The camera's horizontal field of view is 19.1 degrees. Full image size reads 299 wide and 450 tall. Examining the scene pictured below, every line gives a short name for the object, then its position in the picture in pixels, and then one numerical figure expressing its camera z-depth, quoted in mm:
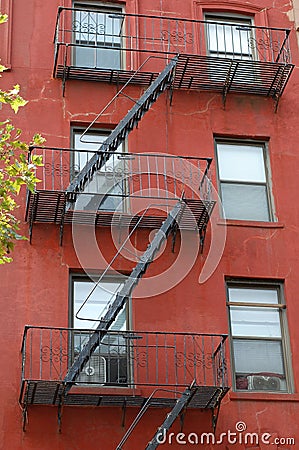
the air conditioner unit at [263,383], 16781
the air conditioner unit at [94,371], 16234
